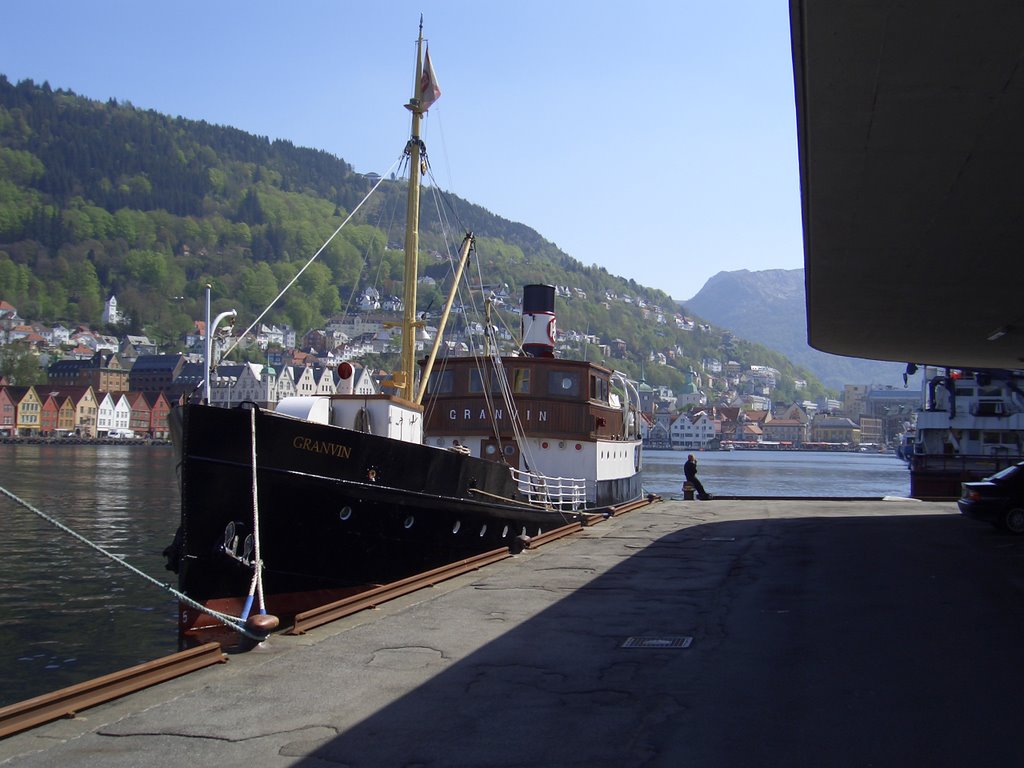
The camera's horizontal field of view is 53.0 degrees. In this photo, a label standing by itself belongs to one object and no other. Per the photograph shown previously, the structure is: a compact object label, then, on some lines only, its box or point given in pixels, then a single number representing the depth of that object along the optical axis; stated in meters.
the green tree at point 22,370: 149.38
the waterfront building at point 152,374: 157.88
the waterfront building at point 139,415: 150.00
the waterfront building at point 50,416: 138.88
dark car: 19.30
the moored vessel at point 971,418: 52.72
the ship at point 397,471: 13.47
